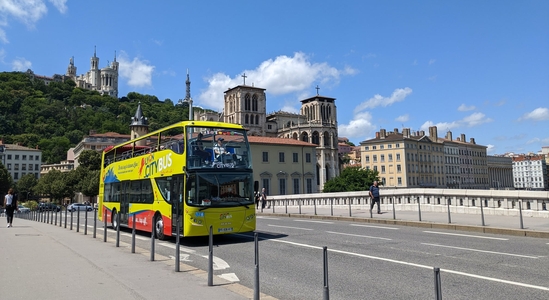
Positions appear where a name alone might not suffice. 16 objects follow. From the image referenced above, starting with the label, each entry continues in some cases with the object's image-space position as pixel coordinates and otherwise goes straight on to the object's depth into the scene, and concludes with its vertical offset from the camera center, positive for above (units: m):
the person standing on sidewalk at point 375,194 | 22.15 -0.31
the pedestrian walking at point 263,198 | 31.32 -0.63
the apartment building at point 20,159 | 118.81 +9.82
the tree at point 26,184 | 104.31 +2.37
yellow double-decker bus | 12.88 +0.35
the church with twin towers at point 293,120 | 117.81 +21.11
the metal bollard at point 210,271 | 7.23 -1.41
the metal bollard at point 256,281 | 6.07 -1.34
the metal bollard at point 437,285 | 3.90 -0.93
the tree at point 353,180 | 69.00 +1.40
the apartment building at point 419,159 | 108.62 +7.99
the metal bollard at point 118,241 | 12.52 -1.47
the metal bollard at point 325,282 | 5.21 -1.18
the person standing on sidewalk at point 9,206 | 19.05 -0.57
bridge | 17.91 -0.70
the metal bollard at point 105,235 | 13.66 -1.43
